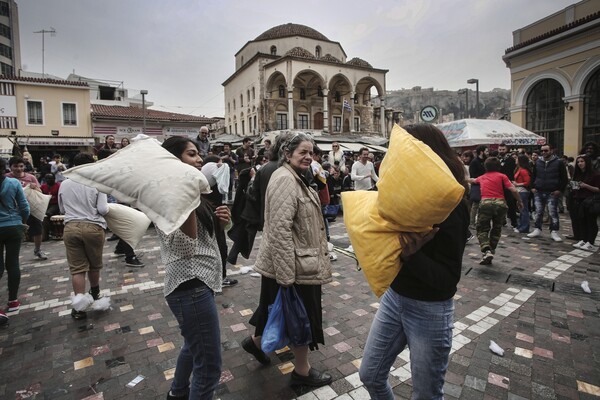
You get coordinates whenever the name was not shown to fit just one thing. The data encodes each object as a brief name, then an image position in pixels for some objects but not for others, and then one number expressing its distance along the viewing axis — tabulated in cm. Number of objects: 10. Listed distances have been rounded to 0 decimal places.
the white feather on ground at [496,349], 309
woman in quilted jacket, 241
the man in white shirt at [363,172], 750
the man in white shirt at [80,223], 386
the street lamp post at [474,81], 1766
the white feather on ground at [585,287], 453
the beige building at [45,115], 2278
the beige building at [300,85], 3356
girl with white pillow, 196
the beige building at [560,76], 1593
